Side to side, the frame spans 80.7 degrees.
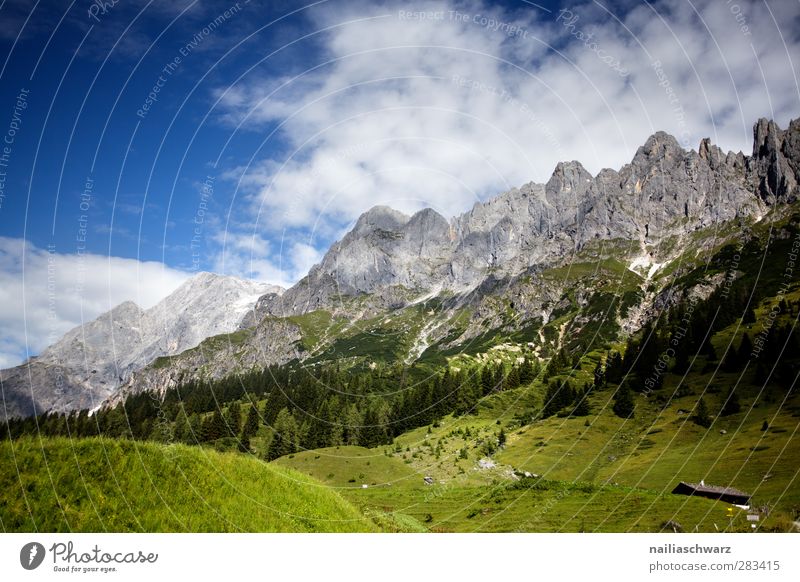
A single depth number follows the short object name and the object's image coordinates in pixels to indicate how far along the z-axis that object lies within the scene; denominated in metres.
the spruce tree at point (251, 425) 128.62
